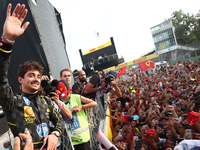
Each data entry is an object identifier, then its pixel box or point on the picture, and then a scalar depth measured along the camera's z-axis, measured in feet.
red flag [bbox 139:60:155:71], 55.26
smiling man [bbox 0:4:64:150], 4.23
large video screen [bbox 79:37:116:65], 88.53
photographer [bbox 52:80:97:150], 7.29
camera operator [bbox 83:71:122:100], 10.36
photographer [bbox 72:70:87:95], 12.49
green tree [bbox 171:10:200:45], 196.34
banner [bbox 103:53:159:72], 153.79
